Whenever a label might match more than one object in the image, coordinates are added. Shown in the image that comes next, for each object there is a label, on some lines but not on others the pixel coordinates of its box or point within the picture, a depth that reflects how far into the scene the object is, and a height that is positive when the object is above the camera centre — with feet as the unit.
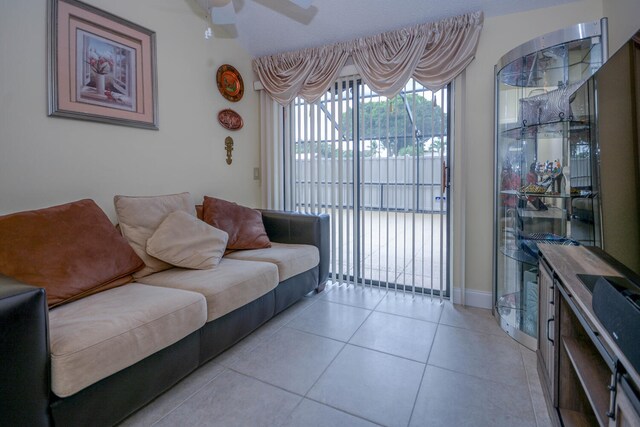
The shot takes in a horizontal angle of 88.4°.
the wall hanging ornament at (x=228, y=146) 10.20 +1.83
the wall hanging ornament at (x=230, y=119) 9.96 +2.65
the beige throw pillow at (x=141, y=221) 6.88 -0.34
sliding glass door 8.91 +0.93
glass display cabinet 6.12 +0.84
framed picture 6.39 +2.96
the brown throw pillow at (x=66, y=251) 4.96 -0.76
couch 3.45 -1.79
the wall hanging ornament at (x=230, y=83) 9.87 +3.78
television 3.63 +0.70
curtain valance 8.11 +4.01
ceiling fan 7.52 +4.62
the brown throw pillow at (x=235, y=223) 8.57 -0.50
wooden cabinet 2.54 -1.62
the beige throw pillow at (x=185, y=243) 6.85 -0.83
